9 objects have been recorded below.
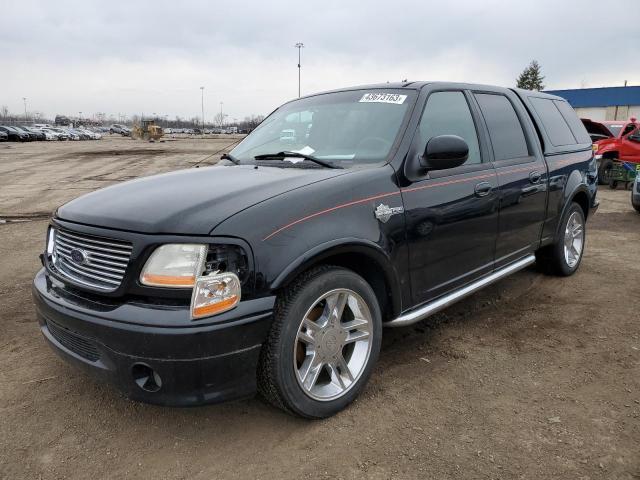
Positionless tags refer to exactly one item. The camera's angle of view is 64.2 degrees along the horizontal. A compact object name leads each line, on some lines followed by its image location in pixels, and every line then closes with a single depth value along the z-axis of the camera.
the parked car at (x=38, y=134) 53.88
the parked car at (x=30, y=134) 50.78
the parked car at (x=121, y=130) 89.12
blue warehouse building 47.47
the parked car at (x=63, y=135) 60.29
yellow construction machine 54.25
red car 13.76
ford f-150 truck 2.29
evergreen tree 75.94
